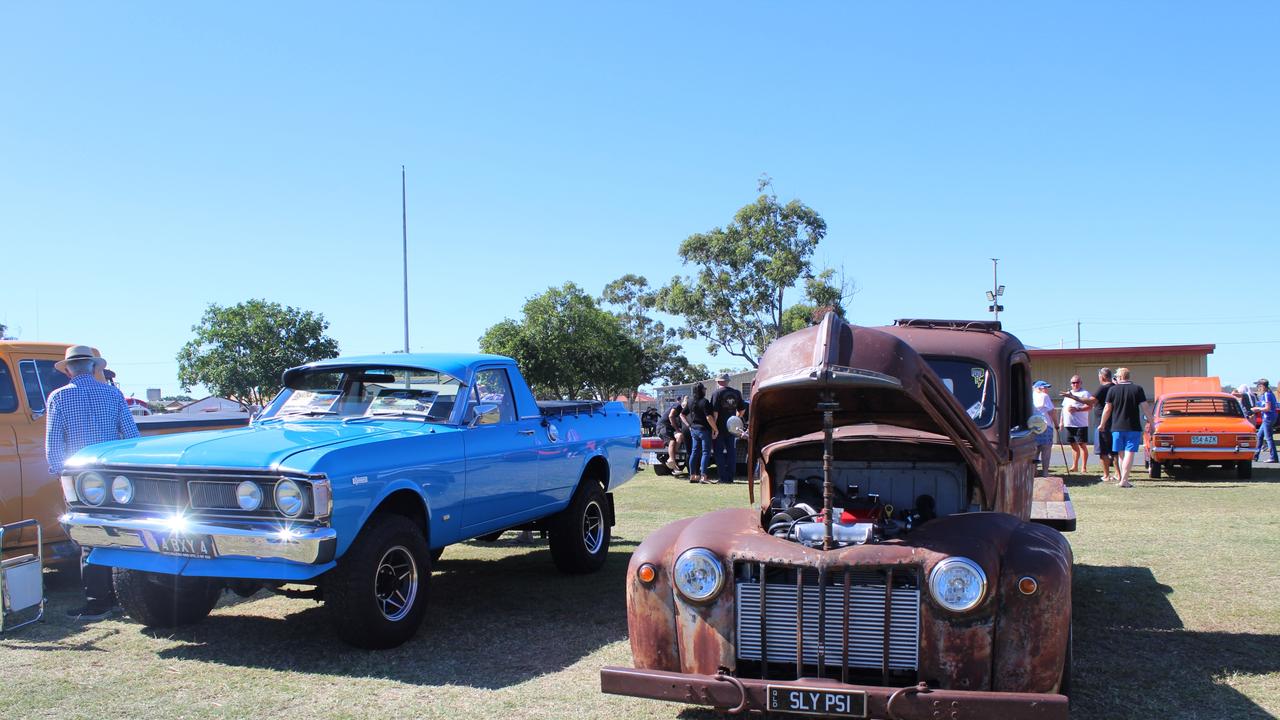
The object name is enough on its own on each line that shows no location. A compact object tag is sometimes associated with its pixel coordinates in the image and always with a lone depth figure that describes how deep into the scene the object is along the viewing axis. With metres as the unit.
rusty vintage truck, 3.57
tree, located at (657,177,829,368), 33.78
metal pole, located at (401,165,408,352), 27.98
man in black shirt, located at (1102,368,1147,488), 13.30
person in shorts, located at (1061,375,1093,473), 14.75
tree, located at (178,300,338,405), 39.22
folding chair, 5.88
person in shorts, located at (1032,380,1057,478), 13.45
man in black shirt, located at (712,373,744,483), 14.94
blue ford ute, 5.05
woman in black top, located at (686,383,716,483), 15.34
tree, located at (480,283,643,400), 43.31
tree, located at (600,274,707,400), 57.75
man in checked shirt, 6.29
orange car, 14.33
